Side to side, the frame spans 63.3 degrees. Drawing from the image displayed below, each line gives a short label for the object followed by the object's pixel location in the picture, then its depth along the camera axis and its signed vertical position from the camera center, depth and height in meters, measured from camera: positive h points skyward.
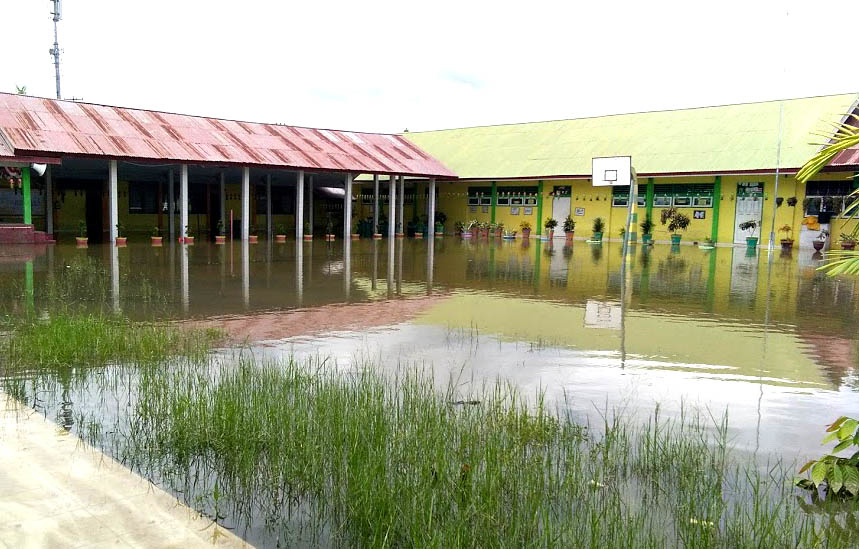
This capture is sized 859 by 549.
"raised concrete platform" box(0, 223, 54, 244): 23.19 -0.67
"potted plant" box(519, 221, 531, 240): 36.50 -0.21
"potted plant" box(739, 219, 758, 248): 28.92 +0.16
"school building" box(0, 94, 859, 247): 25.45 +2.21
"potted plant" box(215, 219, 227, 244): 27.41 -0.64
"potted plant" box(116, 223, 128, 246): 24.57 -0.84
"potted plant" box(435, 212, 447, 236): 38.22 +0.18
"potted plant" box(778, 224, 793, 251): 28.38 -0.21
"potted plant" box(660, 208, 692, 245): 30.80 +0.44
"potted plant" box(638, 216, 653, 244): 31.69 -0.04
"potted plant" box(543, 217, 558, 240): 35.56 +0.13
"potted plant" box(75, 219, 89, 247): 23.78 -0.77
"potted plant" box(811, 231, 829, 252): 27.16 -0.25
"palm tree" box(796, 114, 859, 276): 3.35 +0.35
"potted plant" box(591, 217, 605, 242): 33.75 -0.03
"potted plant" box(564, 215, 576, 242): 34.75 +0.00
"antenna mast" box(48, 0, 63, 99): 43.66 +10.73
